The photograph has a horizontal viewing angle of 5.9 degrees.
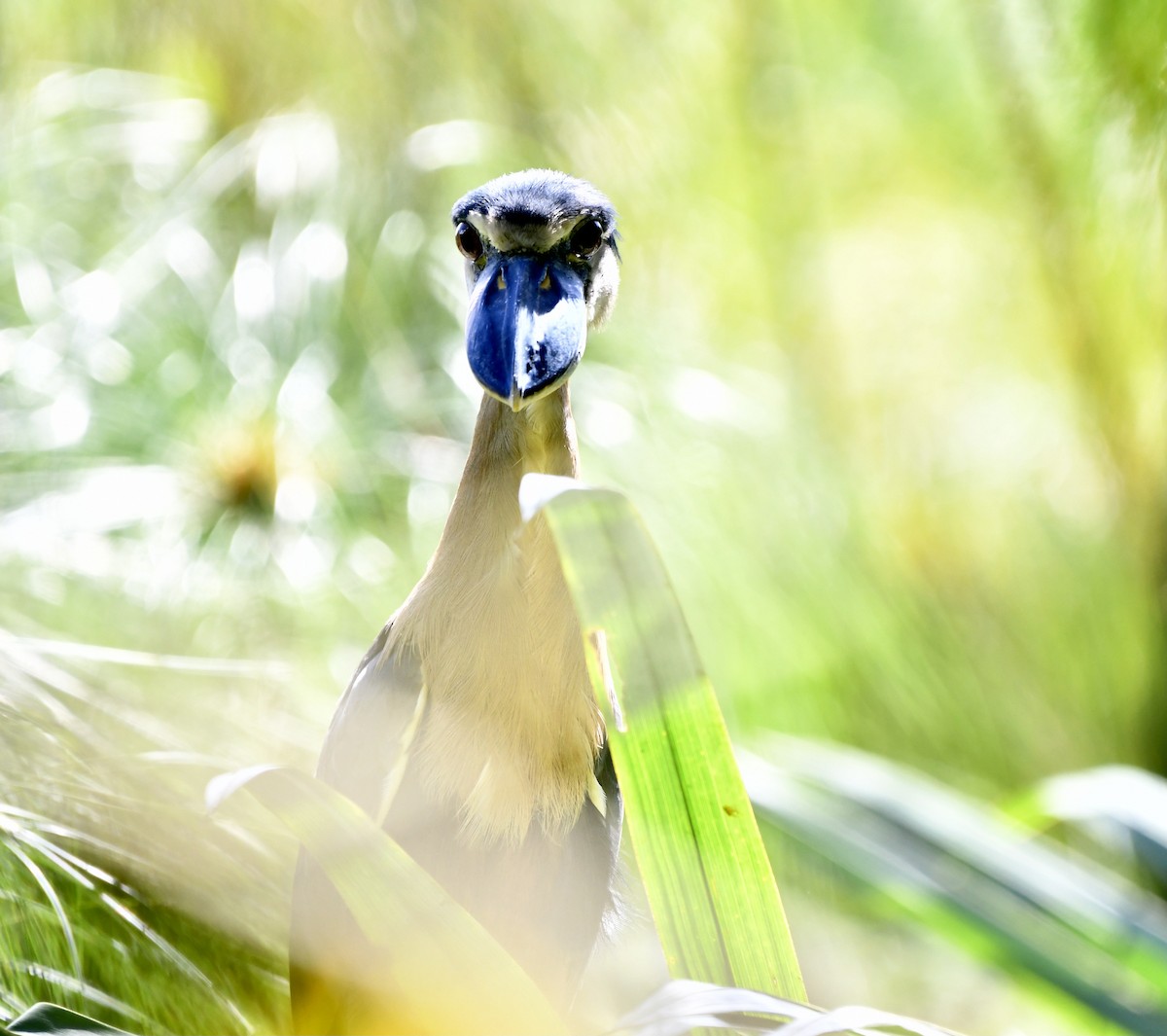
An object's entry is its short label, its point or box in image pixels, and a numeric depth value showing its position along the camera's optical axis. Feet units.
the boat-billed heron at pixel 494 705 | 15.45
